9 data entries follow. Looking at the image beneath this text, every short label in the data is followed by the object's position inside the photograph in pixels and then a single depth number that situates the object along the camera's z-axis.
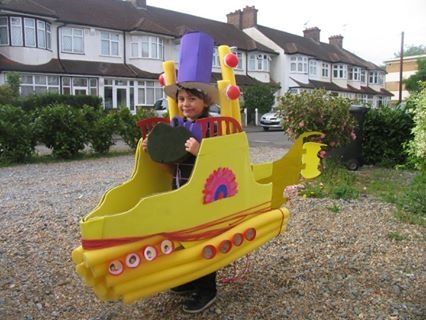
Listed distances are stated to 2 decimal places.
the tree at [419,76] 46.61
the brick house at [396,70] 69.69
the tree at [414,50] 89.14
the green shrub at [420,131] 5.88
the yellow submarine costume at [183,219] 2.37
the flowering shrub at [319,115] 7.64
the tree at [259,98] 30.08
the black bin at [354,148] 9.14
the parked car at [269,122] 25.86
